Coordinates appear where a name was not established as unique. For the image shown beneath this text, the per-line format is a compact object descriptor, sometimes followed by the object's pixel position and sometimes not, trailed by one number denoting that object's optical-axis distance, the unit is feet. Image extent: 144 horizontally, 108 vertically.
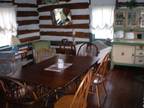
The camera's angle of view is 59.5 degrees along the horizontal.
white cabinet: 10.40
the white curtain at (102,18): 11.47
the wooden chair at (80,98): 4.81
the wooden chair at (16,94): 5.31
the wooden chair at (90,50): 9.11
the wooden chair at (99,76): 6.60
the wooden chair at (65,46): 11.95
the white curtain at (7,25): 10.72
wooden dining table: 4.98
